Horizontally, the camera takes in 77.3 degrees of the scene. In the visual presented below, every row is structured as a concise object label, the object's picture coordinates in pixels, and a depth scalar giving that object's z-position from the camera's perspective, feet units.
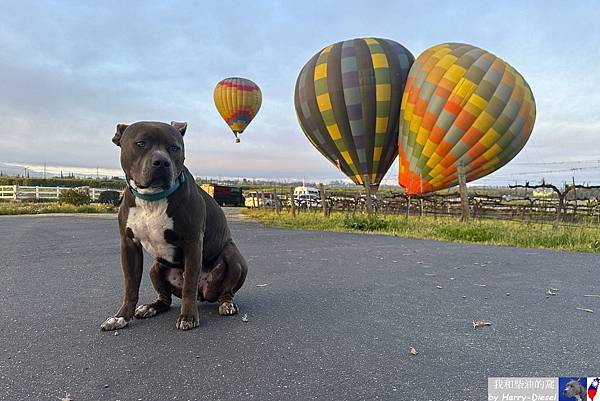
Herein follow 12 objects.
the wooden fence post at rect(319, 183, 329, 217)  43.88
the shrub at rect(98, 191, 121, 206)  78.74
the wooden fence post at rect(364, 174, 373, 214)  38.59
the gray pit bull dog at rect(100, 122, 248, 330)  6.86
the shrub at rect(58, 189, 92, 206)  69.00
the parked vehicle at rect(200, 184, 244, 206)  105.70
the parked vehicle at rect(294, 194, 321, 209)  67.32
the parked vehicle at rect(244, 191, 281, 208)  82.94
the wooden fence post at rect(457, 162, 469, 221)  31.26
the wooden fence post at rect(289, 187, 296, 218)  46.97
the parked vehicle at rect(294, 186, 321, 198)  107.32
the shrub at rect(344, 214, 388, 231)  32.17
